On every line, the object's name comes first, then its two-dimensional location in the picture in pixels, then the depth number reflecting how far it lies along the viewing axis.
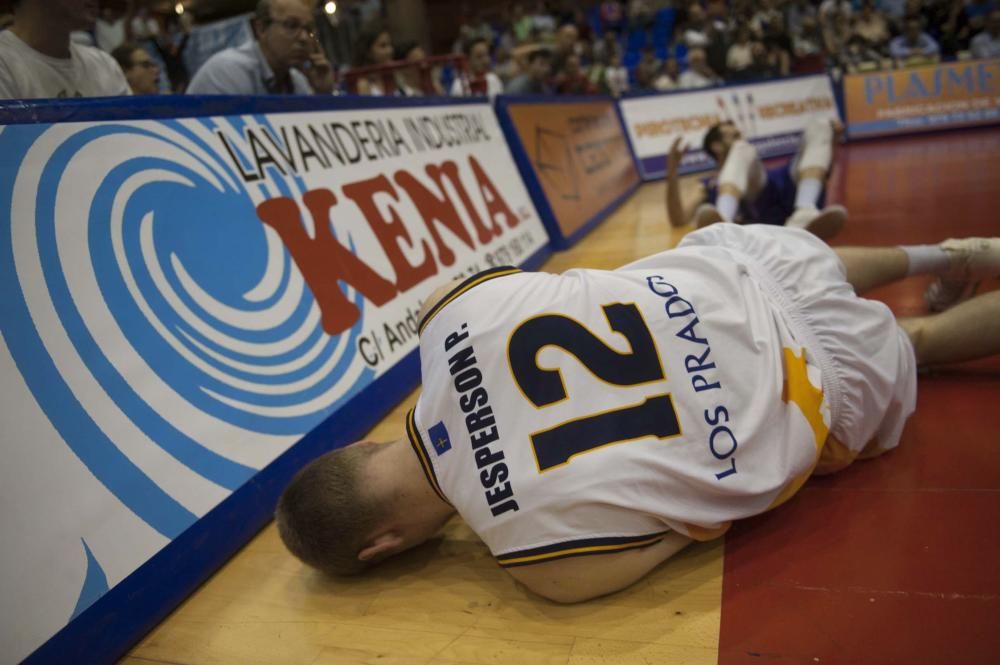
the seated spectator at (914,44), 8.28
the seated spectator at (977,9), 8.31
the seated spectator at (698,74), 9.08
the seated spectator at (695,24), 10.12
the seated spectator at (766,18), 9.24
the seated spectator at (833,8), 9.54
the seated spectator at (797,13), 9.95
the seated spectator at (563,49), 7.71
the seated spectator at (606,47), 11.15
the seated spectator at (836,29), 9.40
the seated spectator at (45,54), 1.93
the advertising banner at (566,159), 3.99
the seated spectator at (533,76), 6.62
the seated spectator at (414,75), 5.88
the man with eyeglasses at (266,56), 3.27
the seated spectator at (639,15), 12.51
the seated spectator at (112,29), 3.94
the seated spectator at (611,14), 12.76
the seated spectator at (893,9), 9.25
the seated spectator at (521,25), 11.95
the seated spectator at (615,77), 9.94
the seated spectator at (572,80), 7.52
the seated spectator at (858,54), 8.54
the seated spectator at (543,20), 12.00
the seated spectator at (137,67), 3.40
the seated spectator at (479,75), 6.43
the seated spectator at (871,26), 9.02
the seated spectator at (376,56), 5.49
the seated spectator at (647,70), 10.19
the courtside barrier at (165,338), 1.20
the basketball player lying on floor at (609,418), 1.07
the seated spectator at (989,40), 7.71
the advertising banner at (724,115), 7.18
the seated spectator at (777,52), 8.81
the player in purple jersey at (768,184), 3.10
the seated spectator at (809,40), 9.48
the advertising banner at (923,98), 7.08
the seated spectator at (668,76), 9.84
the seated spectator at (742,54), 8.81
